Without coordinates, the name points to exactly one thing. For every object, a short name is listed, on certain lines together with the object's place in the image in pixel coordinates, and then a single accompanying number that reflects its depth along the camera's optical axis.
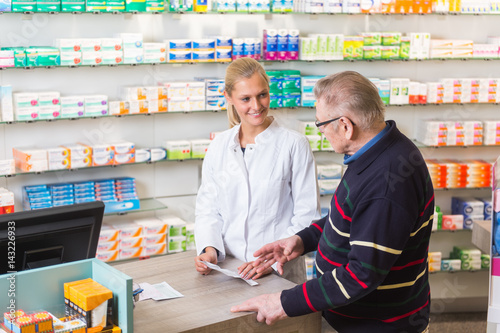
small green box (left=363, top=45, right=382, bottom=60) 5.06
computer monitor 2.07
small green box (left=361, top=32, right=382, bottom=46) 5.04
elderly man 2.00
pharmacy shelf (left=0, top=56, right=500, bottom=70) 4.35
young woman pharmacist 3.01
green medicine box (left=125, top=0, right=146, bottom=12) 4.42
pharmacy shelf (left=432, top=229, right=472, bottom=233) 5.44
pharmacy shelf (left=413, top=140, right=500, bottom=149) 5.32
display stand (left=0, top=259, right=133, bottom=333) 1.96
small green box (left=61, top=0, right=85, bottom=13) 4.23
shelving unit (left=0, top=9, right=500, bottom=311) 4.40
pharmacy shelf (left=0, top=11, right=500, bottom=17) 4.41
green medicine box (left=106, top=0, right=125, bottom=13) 4.35
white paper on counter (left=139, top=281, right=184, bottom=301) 2.44
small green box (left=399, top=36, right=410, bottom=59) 5.11
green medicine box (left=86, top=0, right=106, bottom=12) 4.30
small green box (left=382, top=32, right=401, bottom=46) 5.07
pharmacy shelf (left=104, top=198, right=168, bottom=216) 4.67
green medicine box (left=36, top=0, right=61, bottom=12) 4.16
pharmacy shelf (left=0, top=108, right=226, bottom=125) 4.26
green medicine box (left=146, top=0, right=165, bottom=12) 4.48
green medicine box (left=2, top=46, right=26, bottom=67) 4.14
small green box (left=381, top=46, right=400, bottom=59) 5.09
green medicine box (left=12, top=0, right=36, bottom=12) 4.10
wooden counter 2.22
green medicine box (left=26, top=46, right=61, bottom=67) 4.18
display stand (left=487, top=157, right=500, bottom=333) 2.93
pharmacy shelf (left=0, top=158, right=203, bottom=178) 4.30
